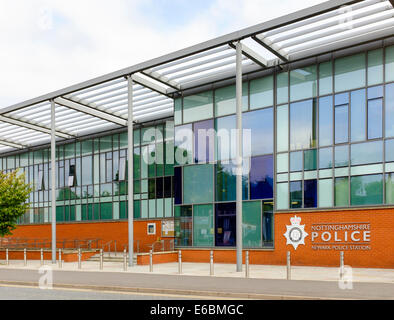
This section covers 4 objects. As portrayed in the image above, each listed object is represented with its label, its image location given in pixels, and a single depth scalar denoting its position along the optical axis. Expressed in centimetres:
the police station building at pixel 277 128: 2075
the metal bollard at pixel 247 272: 1682
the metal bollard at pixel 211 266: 1772
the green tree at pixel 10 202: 3045
